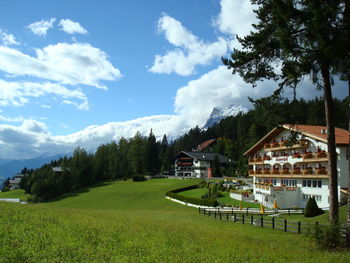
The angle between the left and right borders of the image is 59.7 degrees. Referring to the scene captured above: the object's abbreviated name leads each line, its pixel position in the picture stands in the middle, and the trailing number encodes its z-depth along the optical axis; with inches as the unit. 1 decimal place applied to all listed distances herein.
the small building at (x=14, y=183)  6683.1
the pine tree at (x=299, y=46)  555.2
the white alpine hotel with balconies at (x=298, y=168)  1617.9
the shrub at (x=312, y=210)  1333.7
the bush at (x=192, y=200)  1999.3
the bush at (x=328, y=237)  577.0
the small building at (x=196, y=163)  4475.9
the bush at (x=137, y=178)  4151.1
